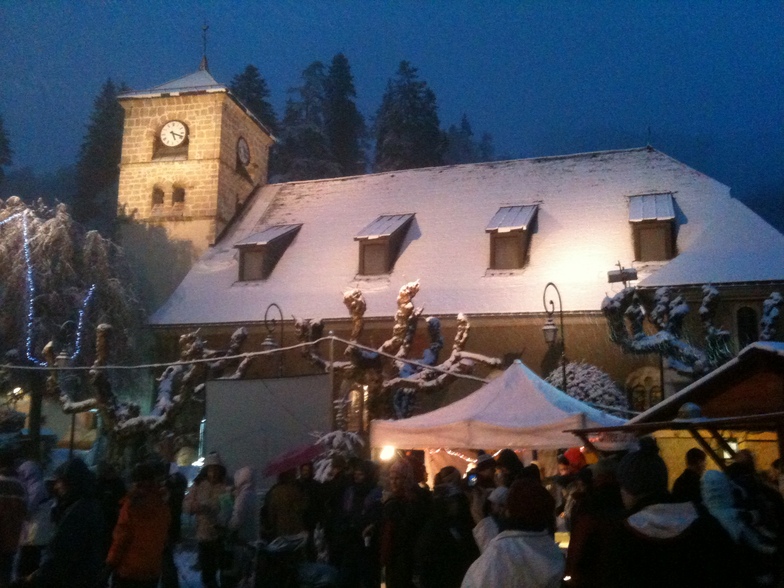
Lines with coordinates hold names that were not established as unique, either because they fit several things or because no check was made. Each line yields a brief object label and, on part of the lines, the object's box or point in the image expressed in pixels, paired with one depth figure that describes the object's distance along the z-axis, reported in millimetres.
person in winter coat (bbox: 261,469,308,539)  8094
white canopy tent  9375
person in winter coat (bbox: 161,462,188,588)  8625
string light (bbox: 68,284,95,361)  22031
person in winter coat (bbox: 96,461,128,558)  8219
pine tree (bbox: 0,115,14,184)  43456
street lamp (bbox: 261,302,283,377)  16953
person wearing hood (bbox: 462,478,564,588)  3451
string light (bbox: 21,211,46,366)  21500
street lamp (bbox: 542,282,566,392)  14664
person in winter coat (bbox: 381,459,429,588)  6852
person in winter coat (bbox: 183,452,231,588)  8922
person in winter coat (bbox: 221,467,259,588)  8773
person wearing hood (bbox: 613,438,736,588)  3516
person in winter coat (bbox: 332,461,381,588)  8094
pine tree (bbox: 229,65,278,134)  51562
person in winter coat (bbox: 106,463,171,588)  6184
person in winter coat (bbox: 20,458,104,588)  5688
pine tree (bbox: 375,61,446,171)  46219
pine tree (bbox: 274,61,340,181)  45312
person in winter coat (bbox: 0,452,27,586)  5453
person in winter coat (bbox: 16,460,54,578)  7688
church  19312
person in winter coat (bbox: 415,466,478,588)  5961
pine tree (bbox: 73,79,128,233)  46094
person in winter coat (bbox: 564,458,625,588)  4141
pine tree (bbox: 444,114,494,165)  67750
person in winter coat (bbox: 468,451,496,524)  6426
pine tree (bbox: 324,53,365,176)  50969
